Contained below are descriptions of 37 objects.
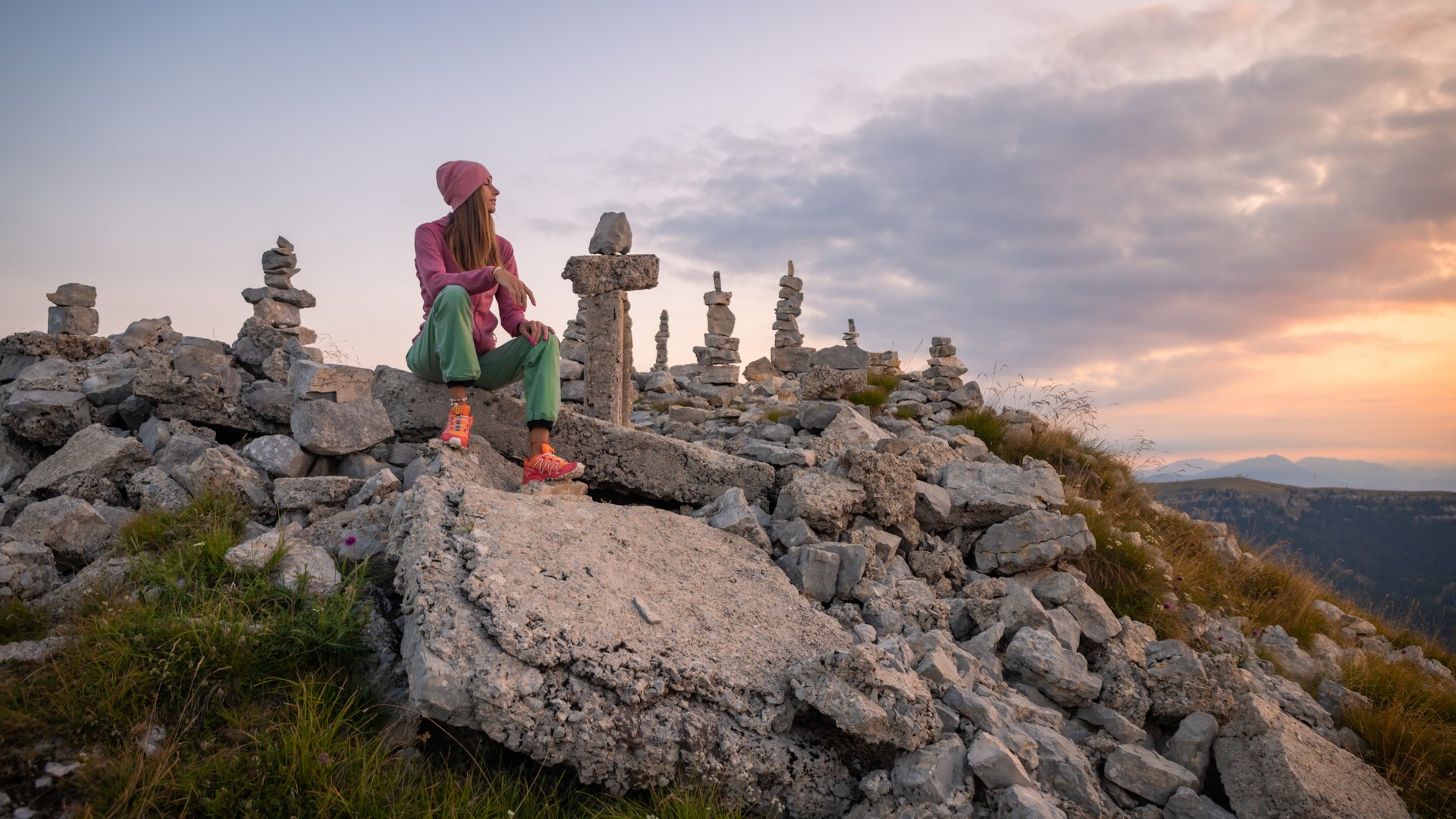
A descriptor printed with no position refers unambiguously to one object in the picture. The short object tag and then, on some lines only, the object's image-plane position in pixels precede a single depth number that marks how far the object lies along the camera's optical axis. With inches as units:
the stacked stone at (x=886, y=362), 707.9
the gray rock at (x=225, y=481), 185.0
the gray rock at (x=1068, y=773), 124.1
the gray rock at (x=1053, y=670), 157.5
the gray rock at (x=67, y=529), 169.3
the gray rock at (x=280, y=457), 205.8
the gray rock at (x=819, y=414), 320.2
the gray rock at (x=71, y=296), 568.4
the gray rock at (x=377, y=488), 185.8
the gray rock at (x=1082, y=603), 182.2
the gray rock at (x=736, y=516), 187.5
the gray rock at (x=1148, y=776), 135.9
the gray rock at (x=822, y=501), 200.8
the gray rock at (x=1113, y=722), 148.9
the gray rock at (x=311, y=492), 185.8
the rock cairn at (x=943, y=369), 605.0
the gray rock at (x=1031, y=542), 213.2
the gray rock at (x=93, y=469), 198.8
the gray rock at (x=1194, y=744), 149.5
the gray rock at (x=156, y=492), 184.1
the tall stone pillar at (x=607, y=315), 302.7
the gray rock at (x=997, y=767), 117.8
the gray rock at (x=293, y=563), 143.8
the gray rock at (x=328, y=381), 224.7
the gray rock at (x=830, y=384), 403.5
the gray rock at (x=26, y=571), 154.5
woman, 205.5
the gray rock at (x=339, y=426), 213.5
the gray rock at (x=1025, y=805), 111.2
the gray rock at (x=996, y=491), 224.8
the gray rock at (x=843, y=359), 518.0
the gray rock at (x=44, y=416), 233.1
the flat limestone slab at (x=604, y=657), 114.4
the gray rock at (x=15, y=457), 232.7
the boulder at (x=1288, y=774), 137.6
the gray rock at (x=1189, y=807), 132.3
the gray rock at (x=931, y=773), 115.6
